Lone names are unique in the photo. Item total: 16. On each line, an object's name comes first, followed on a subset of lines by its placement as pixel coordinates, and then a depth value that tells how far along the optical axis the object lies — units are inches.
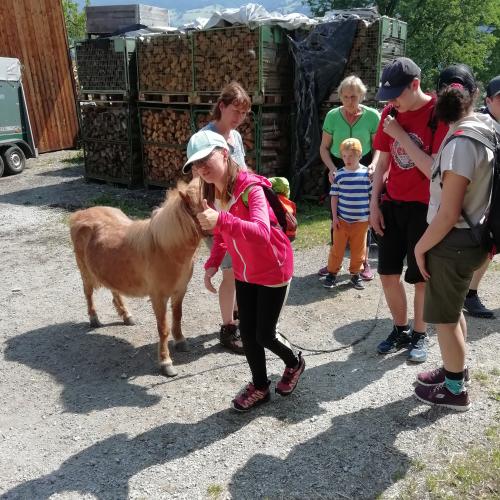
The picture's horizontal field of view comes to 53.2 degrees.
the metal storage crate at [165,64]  367.6
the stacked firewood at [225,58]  333.7
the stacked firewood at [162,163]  395.5
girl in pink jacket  104.0
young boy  209.5
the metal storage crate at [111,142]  426.0
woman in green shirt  207.6
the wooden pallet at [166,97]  377.1
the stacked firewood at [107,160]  436.5
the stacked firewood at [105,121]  427.5
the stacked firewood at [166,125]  382.9
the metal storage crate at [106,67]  406.0
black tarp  325.4
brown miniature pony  138.8
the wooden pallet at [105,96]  415.8
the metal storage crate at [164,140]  386.6
